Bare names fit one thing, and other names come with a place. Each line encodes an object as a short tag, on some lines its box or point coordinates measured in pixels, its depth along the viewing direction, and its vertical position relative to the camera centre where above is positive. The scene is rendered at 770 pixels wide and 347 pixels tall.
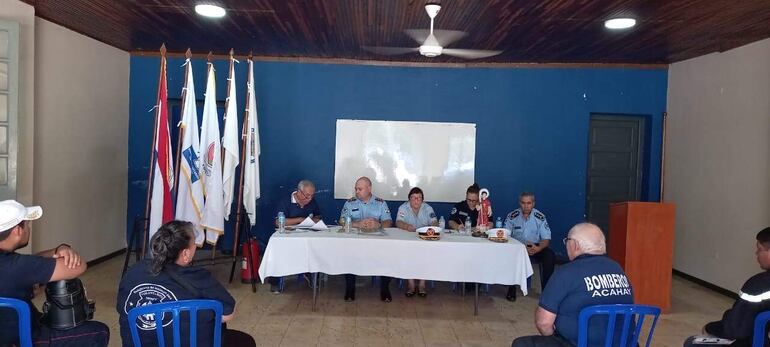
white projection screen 6.77 +0.07
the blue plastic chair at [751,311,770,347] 2.41 -0.63
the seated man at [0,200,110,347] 2.24 -0.48
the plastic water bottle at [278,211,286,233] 4.68 -0.53
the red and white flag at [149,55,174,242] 4.88 -0.13
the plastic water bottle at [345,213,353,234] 4.73 -0.52
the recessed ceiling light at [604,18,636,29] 4.58 +1.19
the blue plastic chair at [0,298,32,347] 2.13 -0.63
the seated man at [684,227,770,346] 2.50 -0.58
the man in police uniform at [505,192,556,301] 5.20 -0.59
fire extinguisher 5.36 -0.94
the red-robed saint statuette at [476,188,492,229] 5.11 -0.42
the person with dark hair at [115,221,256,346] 2.17 -0.50
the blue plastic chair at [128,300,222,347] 2.08 -0.57
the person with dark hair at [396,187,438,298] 5.37 -0.47
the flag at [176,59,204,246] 5.08 -0.18
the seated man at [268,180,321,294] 5.42 -0.45
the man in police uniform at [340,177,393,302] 5.30 -0.43
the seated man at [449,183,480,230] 5.54 -0.44
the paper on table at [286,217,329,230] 4.86 -0.56
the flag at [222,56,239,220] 5.46 +0.12
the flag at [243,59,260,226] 5.66 -0.05
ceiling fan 3.99 +0.86
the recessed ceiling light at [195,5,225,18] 4.52 +1.15
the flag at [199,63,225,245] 5.20 -0.12
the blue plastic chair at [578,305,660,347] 2.25 -0.57
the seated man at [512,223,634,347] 2.35 -0.50
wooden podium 4.58 -0.60
